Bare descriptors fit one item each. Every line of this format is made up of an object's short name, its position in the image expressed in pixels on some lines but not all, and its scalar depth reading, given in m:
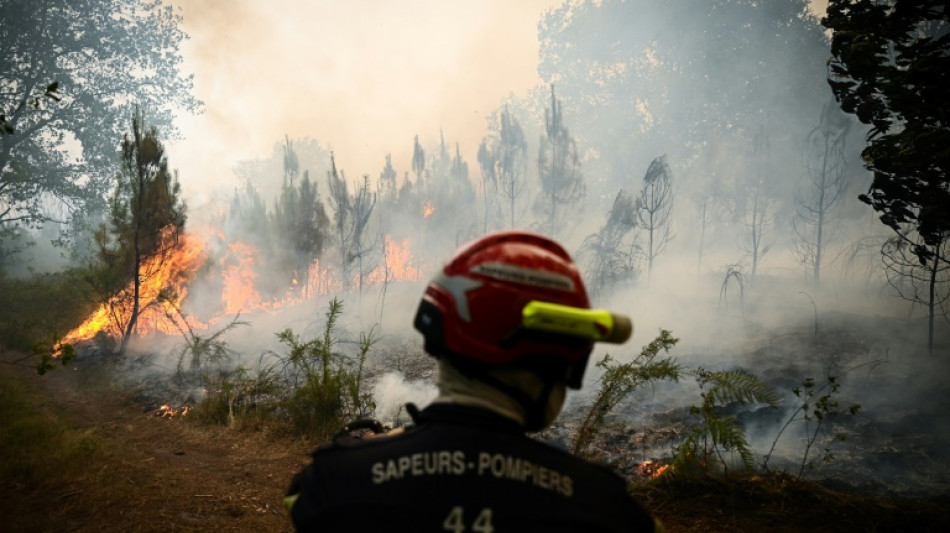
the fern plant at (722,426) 4.07
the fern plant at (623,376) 4.71
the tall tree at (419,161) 32.66
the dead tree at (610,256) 20.42
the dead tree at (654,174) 18.41
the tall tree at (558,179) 30.89
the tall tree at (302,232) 23.97
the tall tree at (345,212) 21.89
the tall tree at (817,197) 18.23
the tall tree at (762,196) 33.05
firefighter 1.21
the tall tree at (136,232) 12.93
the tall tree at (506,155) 31.75
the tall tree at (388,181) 33.88
